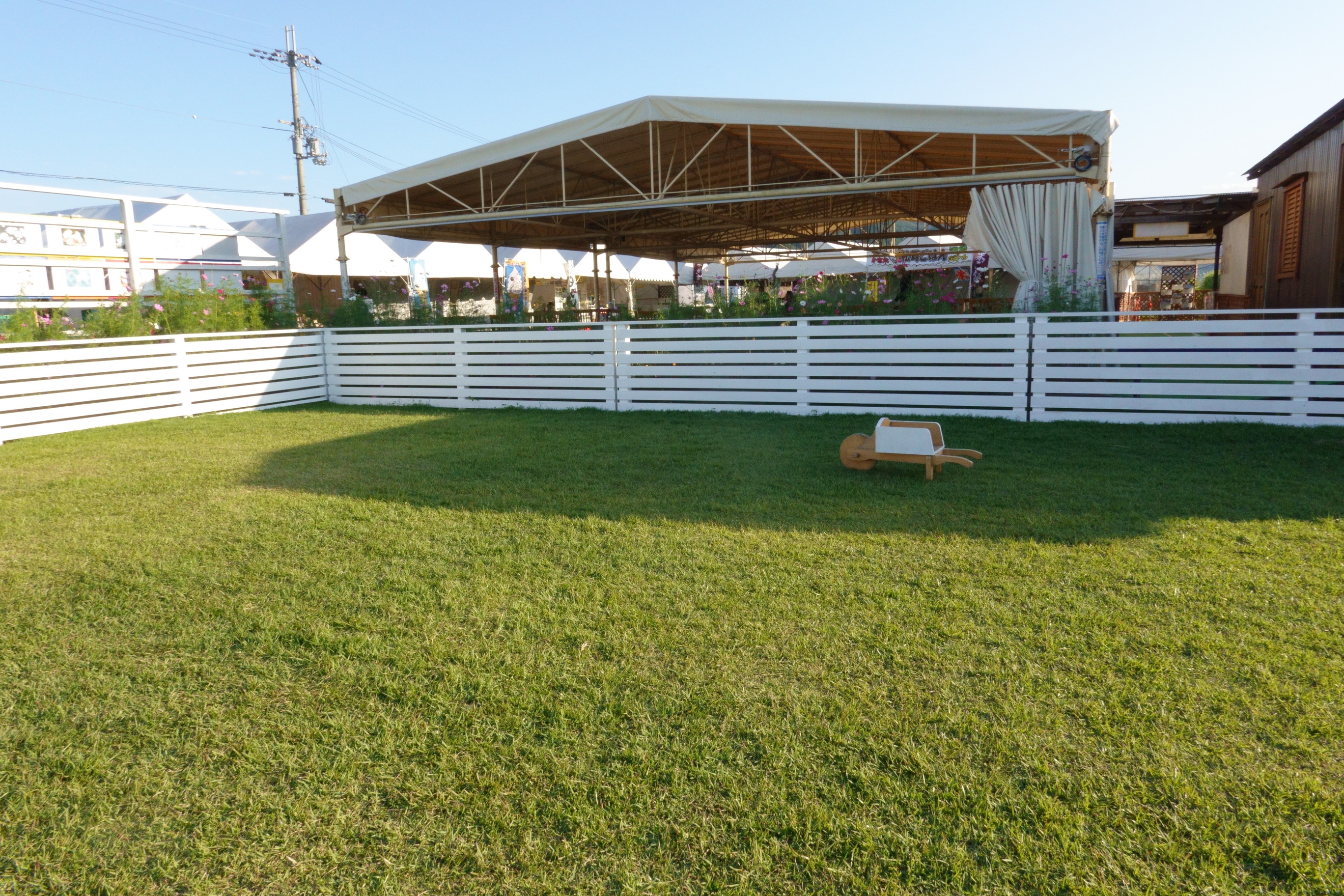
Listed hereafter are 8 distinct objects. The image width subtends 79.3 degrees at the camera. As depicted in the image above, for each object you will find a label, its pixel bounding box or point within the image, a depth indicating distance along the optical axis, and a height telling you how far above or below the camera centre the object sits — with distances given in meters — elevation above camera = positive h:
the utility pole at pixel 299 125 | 32.25 +8.52
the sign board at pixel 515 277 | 18.88 +1.33
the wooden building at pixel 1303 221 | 8.97 +1.19
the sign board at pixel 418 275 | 16.53 +1.28
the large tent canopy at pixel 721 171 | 8.98 +2.26
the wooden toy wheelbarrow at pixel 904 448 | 5.19 -0.80
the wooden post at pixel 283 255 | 12.87 +1.35
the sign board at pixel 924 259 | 16.50 +1.41
